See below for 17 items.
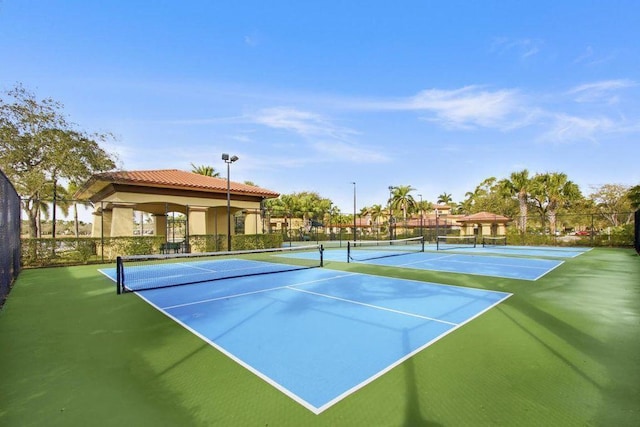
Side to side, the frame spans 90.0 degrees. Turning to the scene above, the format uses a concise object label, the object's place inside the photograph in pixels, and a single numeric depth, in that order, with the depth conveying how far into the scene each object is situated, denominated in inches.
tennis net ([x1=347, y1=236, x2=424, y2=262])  648.4
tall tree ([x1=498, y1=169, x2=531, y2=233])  1344.7
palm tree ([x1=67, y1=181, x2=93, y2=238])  609.5
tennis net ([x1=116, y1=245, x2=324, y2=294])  391.8
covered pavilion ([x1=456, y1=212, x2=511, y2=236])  1467.8
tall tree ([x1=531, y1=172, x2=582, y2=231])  1282.0
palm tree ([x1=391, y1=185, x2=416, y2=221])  1972.2
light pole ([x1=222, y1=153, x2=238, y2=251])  735.1
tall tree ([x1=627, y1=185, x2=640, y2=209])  832.9
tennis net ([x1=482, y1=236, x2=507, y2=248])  1119.6
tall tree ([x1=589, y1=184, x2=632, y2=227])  1690.5
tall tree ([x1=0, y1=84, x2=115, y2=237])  673.0
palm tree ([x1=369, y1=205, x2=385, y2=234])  2501.2
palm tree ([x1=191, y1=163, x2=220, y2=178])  1776.6
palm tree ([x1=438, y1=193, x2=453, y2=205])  3823.8
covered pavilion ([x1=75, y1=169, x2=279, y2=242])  719.7
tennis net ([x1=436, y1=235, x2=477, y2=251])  1270.8
